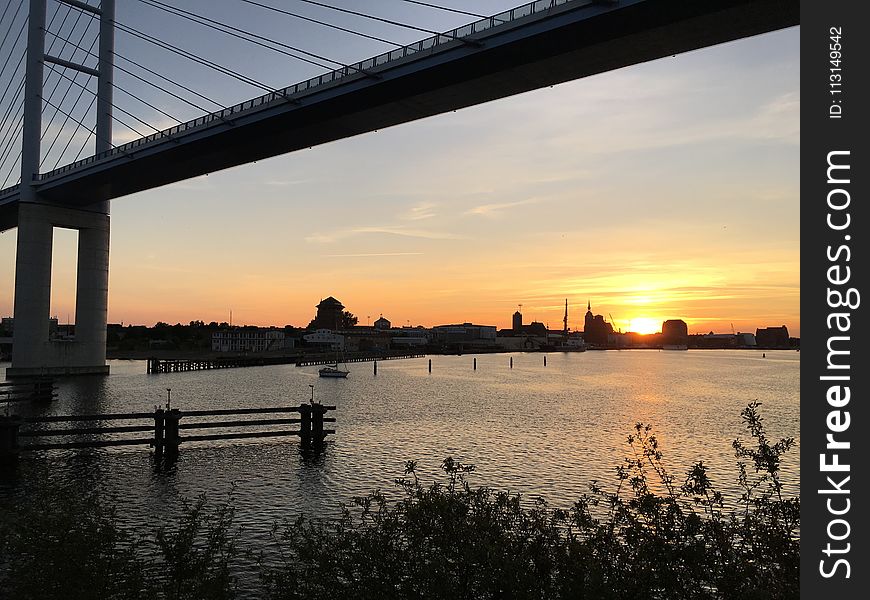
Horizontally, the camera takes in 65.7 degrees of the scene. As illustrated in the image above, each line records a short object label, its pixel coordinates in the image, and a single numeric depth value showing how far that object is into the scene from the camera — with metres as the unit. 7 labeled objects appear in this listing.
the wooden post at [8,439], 23.23
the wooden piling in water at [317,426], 29.36
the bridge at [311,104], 31.86
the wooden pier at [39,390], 42.34
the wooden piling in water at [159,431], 25.85
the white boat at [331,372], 93.00
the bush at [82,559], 8.14
